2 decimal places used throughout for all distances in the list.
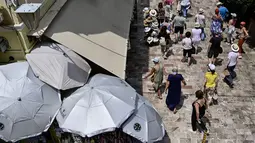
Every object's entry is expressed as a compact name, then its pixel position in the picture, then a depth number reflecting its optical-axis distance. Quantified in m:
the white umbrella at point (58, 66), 7.70
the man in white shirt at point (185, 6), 14.73
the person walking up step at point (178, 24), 12.47
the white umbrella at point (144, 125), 7.19
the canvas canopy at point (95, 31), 8.77
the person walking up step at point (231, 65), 10.21
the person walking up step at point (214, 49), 11.14
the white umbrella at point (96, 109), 6.97
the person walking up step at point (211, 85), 9.30
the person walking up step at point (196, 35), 11.58
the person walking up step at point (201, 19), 12.78
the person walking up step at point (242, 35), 12.12
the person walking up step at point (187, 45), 11.13
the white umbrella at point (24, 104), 6.90
